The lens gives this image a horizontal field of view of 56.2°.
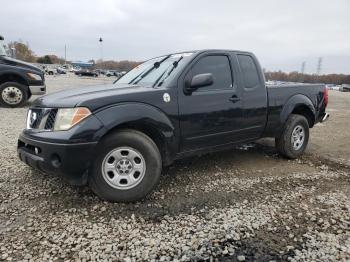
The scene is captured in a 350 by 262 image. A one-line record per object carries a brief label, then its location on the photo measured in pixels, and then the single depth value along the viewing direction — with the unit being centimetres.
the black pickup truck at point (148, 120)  340
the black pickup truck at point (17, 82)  1019
